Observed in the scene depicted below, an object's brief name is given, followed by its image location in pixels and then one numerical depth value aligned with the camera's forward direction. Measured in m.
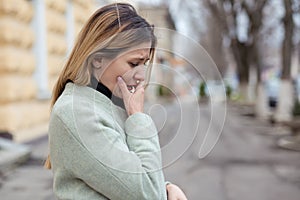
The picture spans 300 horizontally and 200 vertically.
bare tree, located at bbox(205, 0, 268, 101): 18.66
